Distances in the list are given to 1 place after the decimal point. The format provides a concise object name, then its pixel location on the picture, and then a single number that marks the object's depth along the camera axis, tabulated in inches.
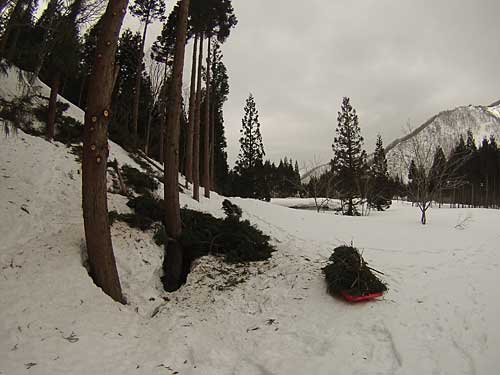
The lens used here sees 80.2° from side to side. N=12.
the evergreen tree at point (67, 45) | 230.0
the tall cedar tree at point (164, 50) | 645.3
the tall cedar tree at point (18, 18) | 211.2
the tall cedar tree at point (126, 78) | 925.8
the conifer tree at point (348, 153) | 983.6
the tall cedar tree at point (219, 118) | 836.0
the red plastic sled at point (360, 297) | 182.5
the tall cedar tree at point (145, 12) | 714.2
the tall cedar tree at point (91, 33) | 249.2
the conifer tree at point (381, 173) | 1286.2
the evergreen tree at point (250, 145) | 1210.6
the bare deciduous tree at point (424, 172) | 525.4
